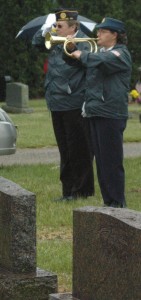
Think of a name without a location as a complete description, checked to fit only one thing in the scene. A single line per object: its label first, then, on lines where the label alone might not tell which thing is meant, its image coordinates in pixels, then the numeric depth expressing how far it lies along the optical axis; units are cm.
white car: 1532
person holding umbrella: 1116
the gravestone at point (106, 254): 507
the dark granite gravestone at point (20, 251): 640
